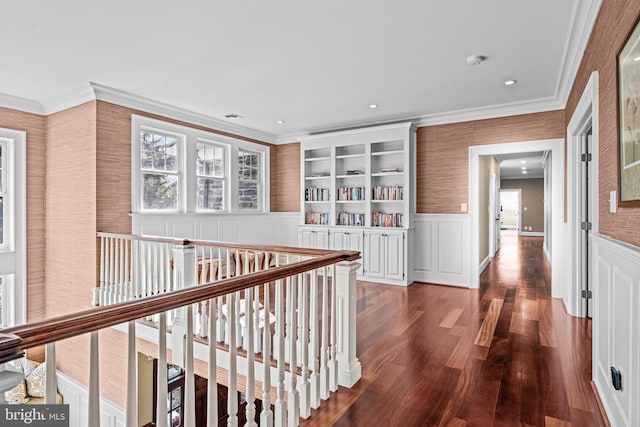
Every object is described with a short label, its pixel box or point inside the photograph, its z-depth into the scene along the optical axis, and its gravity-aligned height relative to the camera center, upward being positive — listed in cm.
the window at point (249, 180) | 643 +64
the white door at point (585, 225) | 366 -11
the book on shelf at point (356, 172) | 602 +73
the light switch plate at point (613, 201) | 195 +7
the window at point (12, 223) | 447 -10
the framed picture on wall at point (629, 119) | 155 +45
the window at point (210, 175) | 564 +65
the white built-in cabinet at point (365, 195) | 536 +32
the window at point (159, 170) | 486 +63
